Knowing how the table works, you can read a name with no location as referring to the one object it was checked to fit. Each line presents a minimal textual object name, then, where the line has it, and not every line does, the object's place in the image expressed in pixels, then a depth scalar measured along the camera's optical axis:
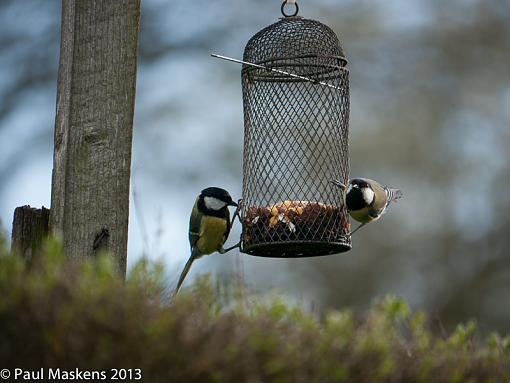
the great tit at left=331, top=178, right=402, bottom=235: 10.30
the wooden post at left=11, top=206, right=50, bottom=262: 6.79
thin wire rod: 9.61
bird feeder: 9.74
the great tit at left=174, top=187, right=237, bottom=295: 10.91
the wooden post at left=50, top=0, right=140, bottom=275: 6.83
